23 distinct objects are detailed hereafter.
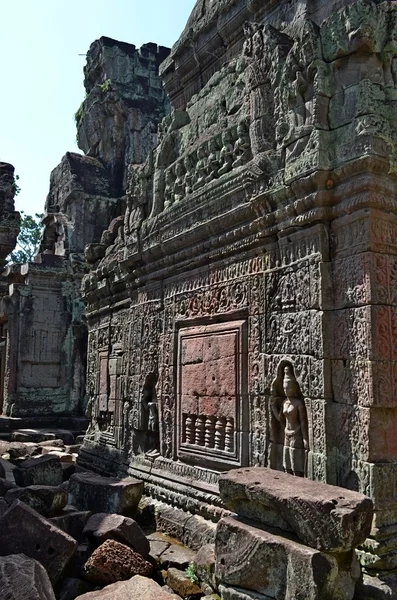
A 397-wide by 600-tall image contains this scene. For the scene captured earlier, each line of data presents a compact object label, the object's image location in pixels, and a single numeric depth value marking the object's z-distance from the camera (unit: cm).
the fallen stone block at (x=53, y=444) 1118
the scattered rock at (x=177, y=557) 489
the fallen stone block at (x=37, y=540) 433
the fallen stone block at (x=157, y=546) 518
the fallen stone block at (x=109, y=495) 595
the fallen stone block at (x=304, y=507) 322
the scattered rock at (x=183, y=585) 449
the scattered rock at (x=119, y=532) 493
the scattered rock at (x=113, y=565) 452
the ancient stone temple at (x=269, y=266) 411
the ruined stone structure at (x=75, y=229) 1483
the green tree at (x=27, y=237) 3525
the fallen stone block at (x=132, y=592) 393
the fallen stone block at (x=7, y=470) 706
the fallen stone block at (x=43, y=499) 530
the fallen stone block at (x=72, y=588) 426
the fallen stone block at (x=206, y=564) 445
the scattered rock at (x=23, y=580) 335
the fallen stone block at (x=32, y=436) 1242
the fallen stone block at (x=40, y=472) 689
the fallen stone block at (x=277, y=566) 320
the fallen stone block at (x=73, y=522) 518
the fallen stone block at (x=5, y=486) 592
